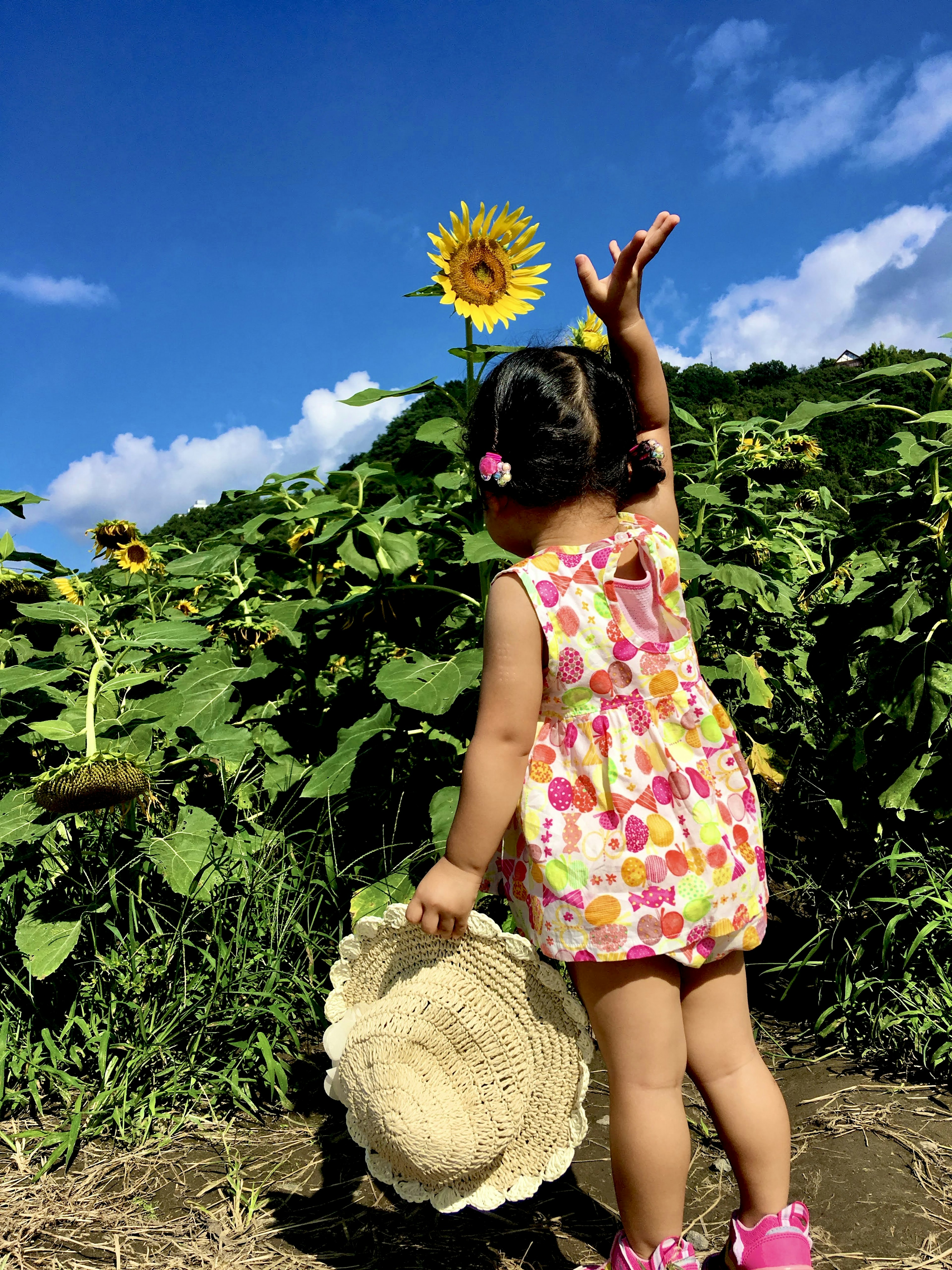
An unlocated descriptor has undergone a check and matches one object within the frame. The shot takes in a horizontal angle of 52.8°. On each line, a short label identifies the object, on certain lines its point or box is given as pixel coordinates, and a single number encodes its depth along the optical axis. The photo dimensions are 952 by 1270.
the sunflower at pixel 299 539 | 2.97
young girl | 1.35
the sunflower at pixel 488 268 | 2.63
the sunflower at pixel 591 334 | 2.88
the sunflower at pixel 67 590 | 3.27
